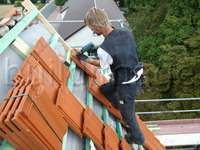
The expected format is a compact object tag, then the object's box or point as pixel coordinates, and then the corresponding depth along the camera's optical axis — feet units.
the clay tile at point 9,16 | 6.71
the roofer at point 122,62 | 6.73
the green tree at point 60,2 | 109.65
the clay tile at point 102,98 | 8.91
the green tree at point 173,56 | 33.88
